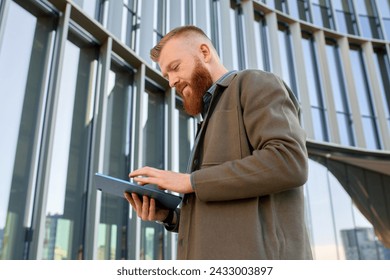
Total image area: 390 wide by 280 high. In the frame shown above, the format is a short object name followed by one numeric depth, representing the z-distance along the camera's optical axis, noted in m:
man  1.07
